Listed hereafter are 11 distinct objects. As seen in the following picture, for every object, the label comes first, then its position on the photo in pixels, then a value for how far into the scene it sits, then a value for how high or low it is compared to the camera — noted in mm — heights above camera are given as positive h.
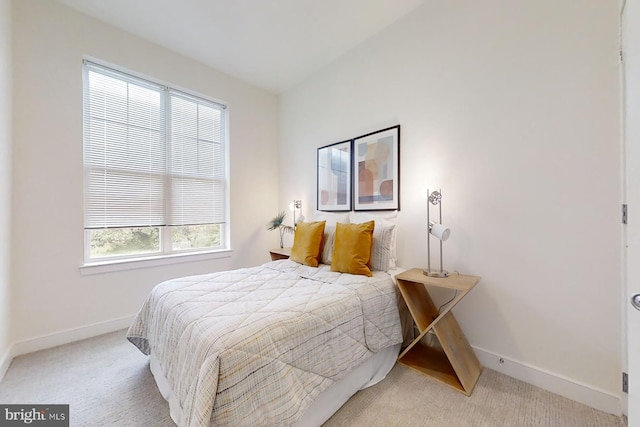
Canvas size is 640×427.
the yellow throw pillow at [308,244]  2467 -333
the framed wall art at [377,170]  2500 +441
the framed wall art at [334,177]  2941 +431
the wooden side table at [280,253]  3137 -534
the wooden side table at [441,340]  1692 -941
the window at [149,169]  2537 +496
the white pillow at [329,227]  2508 -167
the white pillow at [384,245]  2213 -306
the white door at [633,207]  850 +17
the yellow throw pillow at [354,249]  2098 -330
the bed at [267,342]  1061 -693
